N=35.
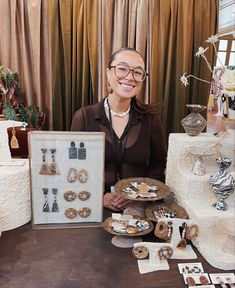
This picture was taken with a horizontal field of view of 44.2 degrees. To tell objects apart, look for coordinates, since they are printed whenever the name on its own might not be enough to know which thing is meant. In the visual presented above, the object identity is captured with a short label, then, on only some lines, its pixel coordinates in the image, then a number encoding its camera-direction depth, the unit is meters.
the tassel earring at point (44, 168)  0.94
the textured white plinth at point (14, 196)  0.95
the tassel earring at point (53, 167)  0.95
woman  1.18
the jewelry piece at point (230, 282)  0.76
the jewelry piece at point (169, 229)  0.87
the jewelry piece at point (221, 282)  0.75
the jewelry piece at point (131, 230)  0.89
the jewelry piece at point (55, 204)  0.97
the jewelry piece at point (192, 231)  0.88
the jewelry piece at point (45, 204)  0.96
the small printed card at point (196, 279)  0.76
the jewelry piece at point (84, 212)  0.99
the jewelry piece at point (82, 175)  0.97
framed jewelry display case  0.94
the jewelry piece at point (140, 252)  0.84
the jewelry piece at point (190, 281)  0.76
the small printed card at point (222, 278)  0.77
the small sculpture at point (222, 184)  0.88
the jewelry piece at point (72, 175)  0.96
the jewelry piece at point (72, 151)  0.95
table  0.75
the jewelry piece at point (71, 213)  0.98
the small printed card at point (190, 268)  0.80
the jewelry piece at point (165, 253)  0.83
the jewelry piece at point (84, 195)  0.98
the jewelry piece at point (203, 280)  0.76
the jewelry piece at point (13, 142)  1.14
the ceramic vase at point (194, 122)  1.02
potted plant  1.88
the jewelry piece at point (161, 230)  0.87
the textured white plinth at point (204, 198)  0.82
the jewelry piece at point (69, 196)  0.97
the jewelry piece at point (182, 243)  0.88
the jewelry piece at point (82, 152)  0.95
